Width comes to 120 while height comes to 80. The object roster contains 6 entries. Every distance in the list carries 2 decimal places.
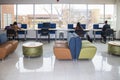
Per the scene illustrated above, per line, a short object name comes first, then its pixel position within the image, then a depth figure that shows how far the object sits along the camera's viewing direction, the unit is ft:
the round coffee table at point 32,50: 20.74
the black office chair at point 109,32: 31.91
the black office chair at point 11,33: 31.58
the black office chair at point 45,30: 33.02
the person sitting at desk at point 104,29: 32.73
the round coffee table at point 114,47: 21.84
